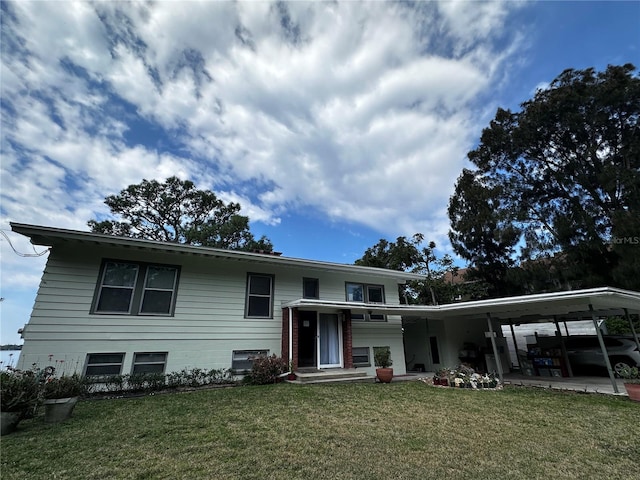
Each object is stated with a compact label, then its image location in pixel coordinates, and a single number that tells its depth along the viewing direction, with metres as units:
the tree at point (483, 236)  19.50
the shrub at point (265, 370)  8.73
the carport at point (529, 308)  7.79
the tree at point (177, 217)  21.16
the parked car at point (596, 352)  11.34
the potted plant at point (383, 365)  9.84
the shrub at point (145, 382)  7.60
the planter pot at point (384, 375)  9.83
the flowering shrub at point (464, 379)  9.12
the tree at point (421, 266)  22.00
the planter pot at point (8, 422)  4.36
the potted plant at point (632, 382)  6.98
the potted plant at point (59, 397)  4.95
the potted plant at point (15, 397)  4.40
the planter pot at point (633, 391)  6.95
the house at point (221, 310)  7.62
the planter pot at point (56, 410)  4.94
